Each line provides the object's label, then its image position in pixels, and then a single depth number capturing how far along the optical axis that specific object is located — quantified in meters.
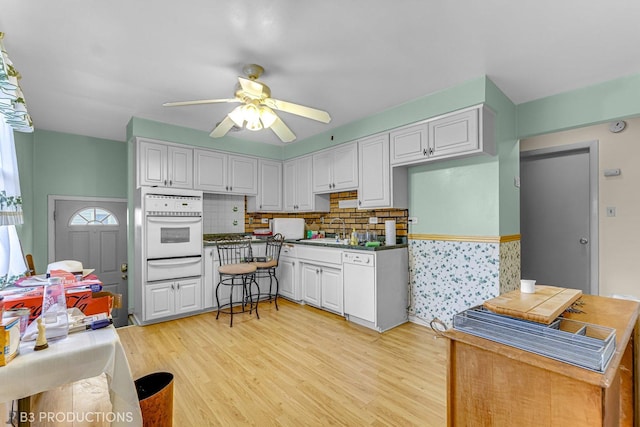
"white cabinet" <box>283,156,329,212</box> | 4.53
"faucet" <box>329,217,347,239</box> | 4.42
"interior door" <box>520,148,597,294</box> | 3.63
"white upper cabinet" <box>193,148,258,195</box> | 4.05
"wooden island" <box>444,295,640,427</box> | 0.81
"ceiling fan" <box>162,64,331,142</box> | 2.21
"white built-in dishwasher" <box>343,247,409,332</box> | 3.22
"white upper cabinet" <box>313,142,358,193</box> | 3.86
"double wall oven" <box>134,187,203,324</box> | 3.47
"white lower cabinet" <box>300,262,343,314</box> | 3.66
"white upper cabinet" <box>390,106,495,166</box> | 2.67
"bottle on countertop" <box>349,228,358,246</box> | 3.79
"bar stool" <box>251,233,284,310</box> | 4.26
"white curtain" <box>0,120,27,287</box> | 2.19
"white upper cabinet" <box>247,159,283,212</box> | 4.72
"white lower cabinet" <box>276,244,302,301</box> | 4.25
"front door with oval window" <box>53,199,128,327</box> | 4.03
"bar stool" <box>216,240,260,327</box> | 3.87
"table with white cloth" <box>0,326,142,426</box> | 1.04
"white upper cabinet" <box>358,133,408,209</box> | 3.42
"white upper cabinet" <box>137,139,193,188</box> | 3.56
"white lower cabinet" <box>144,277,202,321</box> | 3.49
